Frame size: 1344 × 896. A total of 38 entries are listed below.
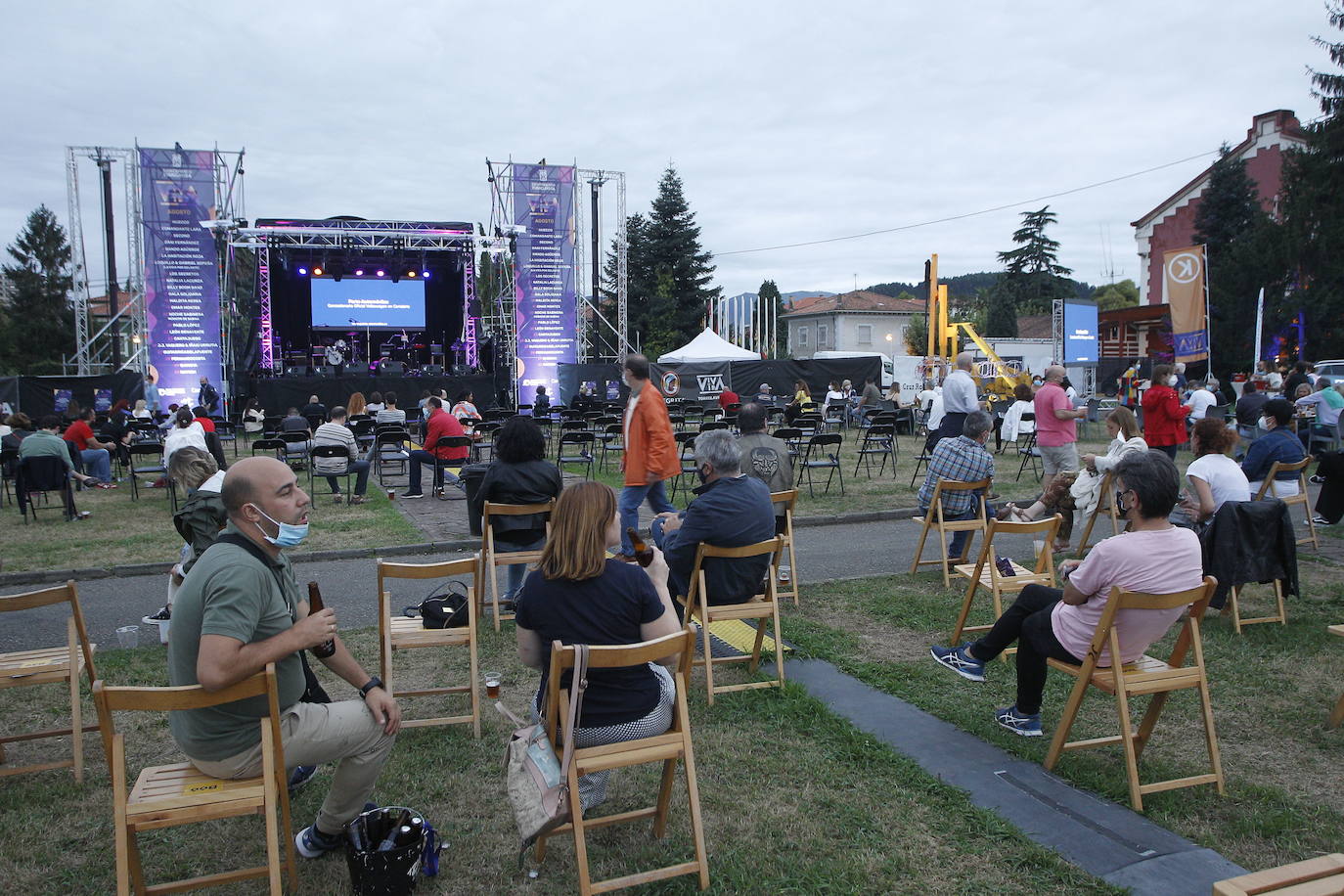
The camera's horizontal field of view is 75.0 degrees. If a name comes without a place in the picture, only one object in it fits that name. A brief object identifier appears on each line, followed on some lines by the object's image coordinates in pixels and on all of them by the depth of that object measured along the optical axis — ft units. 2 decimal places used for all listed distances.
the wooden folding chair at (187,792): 8.02
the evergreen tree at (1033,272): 192.95
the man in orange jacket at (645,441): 22.66
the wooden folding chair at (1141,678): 10.98
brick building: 116.47
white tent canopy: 84.28
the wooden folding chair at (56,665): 12.01
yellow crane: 76.95
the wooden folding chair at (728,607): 14.43
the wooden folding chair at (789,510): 19.71
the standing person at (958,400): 30.09
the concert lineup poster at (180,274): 74.79
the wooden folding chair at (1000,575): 16.24
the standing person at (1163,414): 28.02
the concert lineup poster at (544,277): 83.51
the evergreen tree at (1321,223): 80.94
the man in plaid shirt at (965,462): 22.17
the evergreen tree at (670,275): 152.97
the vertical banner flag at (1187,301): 60.08
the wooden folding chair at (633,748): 8.85
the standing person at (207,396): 70.49
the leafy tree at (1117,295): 197.06
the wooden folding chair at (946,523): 21.47
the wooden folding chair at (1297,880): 6.29
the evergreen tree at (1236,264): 93.04
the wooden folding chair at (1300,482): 23.19
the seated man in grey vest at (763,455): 21.36
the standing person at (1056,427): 27.58
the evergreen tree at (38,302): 146.38
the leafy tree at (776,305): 199.21
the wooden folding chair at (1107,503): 23.67
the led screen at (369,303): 79.25
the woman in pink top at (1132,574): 11.62
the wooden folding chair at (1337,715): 13.16
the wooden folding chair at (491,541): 18.47
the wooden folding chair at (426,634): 13.34
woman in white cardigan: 23.30
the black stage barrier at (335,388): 71.77
